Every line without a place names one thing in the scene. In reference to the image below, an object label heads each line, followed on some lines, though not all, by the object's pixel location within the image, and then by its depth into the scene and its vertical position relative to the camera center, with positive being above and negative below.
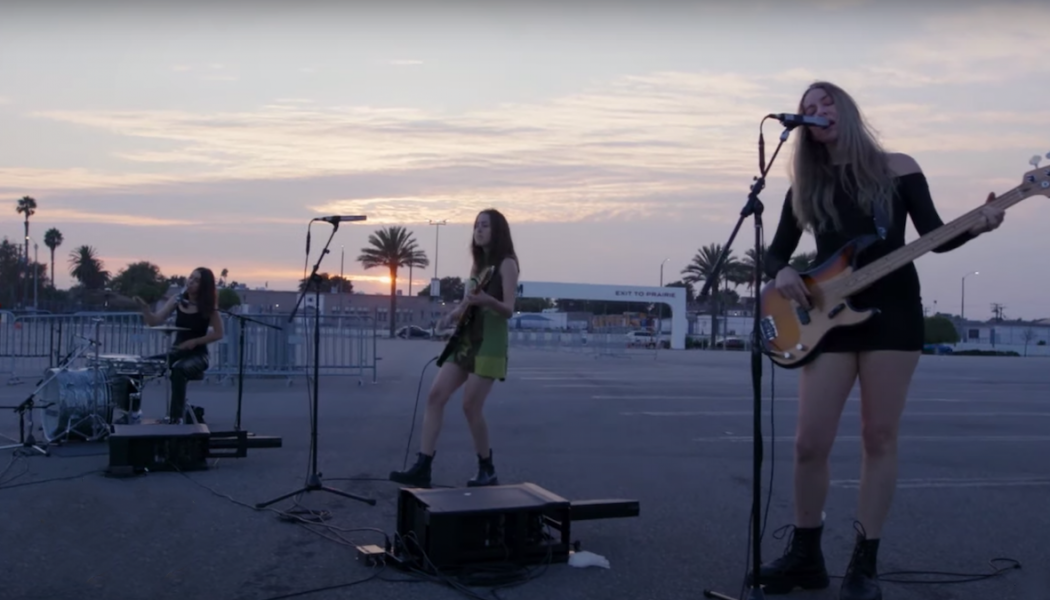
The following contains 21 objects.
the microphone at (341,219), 7.00 +0.63
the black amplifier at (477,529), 4.72 -1.06
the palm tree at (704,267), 60.88 +3.28
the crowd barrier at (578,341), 33.77 -0.98
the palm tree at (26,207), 75.25 +7.02
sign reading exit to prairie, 47.69 +0.96
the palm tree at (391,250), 62.78 +3.71
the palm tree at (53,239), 83.25 +5.15
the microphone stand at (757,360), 4.09 -0.17
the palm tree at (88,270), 75.00 +2.42
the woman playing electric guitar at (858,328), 4.26 -0.02
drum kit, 8.48 -0.83
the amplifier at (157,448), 7.16 -1.06
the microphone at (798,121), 4.10 +0.83
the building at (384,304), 56.06 +0.35
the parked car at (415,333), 62.43 -1.48
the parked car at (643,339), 42.04 -1.01
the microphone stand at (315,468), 6.36 -1.06
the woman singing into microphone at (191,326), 9.14 -0.21
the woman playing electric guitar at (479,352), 6.86 -0.28
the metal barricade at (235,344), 16.02 -0.69
